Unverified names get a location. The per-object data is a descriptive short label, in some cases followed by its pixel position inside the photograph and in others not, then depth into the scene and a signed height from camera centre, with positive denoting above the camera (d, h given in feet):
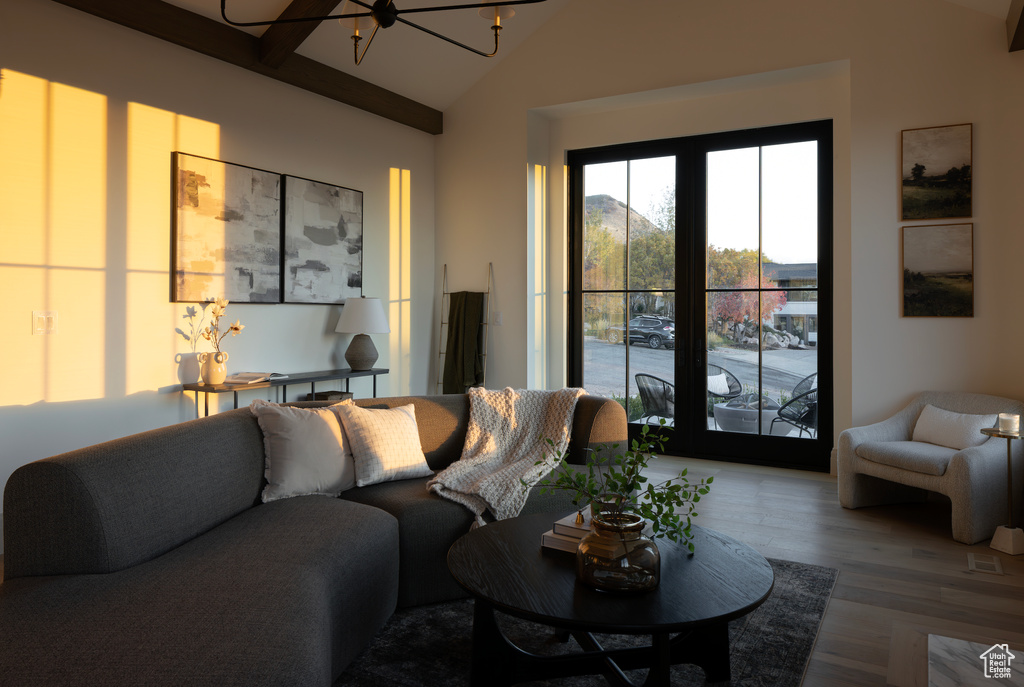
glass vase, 5.99 -1.86
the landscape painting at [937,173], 13.84 +3.63
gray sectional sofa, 4.91 -2.09
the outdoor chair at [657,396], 18.51 -1.29
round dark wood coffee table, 5.56 -2.15
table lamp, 16.16 +0.53
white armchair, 11.32 -2.11
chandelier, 8.71 +4.34
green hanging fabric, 19.33 +0.07
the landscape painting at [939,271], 13.83 +1.61
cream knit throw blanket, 9.23 -1.57
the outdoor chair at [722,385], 17.66 -0.94
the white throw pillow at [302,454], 9.09 -1.45
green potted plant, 6.00 -1.65
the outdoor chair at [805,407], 16.71 -1.43
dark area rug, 7.09 -3.38
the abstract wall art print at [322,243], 15.80 +2.56
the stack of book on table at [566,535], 6.86 -1.89
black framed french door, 16.72 +1.59
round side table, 10.90 -2.97
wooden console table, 13.15 -0.72
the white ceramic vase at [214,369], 13.37 -0.41
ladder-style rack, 20.26 +0.49
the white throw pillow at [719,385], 17.78 -0.94
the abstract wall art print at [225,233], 13.43 +2.40
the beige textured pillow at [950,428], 12.53 -1.48
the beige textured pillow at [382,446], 9.65 -1.41
